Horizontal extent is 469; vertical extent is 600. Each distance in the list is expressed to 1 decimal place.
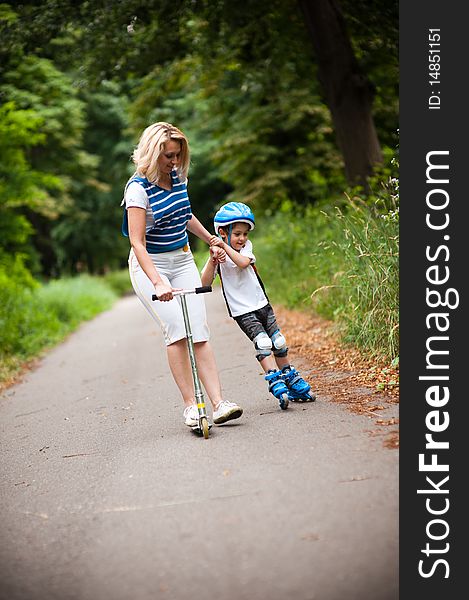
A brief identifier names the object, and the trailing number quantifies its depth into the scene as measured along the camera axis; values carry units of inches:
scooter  200.9
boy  215.3
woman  200.4
